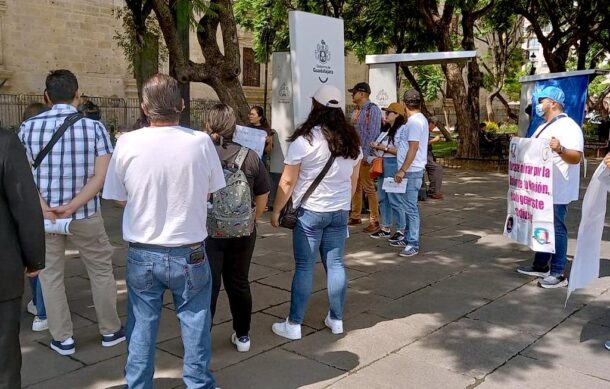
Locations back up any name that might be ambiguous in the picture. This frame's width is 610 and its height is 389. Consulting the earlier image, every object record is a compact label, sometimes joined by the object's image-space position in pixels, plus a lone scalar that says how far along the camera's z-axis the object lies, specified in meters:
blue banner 7.89
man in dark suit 2.61
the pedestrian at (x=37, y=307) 4.44
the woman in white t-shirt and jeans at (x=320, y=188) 4.07
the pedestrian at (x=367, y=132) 7.67
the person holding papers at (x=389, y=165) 7.14
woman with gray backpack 3.60
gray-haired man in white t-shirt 2.87
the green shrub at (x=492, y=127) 23.59
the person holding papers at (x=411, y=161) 6.42
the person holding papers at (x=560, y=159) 5.19
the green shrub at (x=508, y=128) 24.65
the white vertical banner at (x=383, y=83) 11.26
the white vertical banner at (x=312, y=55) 7.79
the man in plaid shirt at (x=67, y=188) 3.78
